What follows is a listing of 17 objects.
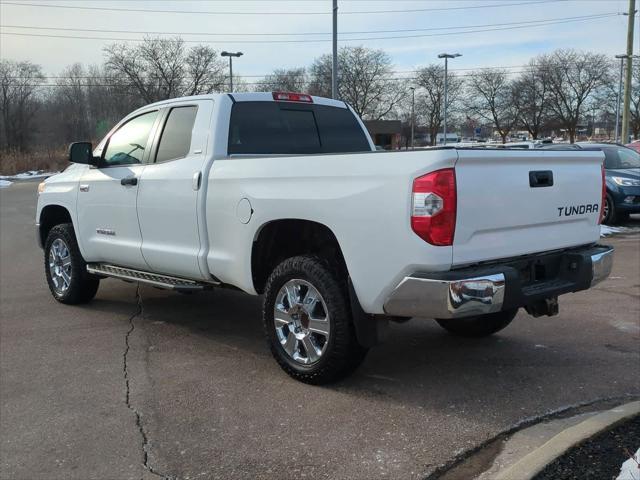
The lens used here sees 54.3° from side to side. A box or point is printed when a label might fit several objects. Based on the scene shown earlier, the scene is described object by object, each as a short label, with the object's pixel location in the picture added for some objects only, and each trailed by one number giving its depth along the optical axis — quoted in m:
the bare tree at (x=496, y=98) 67.56
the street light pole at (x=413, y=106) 68.70
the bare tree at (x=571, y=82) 65.00
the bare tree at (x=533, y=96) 66.56
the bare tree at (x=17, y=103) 66.19
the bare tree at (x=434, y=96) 67.88
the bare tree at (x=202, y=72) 61.88
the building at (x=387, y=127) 61.52
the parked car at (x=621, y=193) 12.54
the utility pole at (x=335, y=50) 22.16
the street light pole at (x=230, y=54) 36.07
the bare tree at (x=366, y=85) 67.38
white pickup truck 3.51
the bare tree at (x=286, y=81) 56.76
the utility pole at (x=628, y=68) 26.20
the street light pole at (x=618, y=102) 47.47
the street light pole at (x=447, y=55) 38.72
